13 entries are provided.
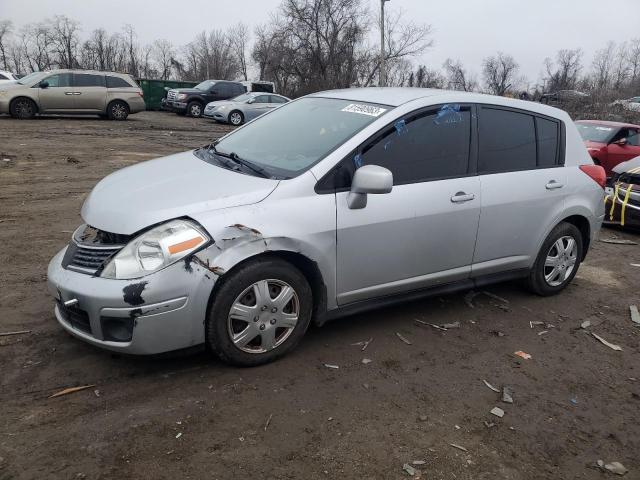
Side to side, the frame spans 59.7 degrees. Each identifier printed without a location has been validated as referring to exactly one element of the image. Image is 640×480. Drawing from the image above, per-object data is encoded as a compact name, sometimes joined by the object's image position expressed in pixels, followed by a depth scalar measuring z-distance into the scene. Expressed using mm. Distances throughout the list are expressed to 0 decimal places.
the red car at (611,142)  11469
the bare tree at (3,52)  70312
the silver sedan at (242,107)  22203
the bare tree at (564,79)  60884
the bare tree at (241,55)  78188
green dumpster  28906
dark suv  25078
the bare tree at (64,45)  69000
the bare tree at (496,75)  75662
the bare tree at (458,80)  66812
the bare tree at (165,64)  75906
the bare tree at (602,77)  55562
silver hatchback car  3109
